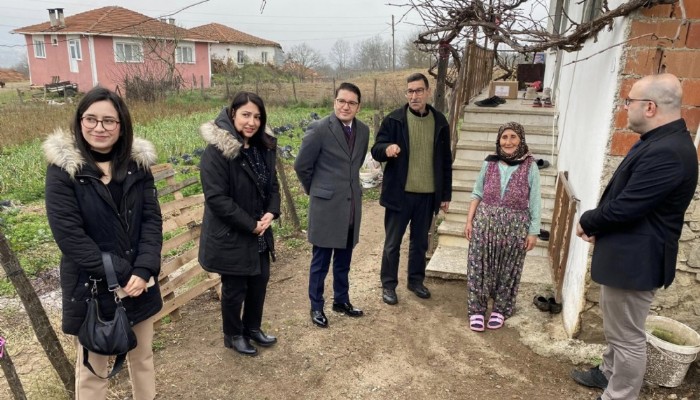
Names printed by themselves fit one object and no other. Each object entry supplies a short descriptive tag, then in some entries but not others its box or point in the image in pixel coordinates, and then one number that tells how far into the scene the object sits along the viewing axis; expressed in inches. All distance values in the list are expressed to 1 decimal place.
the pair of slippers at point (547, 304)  146.2
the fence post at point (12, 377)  85.8
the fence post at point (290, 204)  223.7
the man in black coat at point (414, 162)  147.3
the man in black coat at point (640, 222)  85.6
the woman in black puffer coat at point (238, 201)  108.9
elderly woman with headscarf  130.6
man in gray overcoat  131.0
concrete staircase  184.7
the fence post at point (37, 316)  88.0
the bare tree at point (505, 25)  111.9
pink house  1006.6
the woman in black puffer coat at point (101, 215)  80.7
